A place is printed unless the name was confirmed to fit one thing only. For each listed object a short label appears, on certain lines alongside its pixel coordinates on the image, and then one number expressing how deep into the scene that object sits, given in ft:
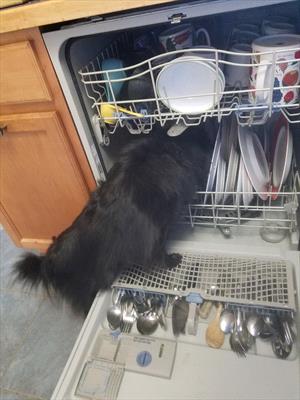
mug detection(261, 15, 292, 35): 2.38
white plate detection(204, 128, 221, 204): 2.72
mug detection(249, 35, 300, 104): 1.82
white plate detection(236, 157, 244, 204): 2.69
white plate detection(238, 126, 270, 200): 2.65
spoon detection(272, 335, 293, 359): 2.21
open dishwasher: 2.06
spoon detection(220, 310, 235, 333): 2.44
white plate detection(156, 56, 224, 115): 2.10
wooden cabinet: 2.30
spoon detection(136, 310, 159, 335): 2.56
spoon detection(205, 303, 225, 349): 2.39
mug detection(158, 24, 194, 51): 2.39
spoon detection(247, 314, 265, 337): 2.37
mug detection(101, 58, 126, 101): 2.46
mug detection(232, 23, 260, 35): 2.74
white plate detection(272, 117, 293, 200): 2.52
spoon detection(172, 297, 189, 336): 2.52
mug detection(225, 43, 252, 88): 2.31
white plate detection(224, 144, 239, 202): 2.75
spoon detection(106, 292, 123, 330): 2.60
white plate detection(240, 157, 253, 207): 2.71
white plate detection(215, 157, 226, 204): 2.78
